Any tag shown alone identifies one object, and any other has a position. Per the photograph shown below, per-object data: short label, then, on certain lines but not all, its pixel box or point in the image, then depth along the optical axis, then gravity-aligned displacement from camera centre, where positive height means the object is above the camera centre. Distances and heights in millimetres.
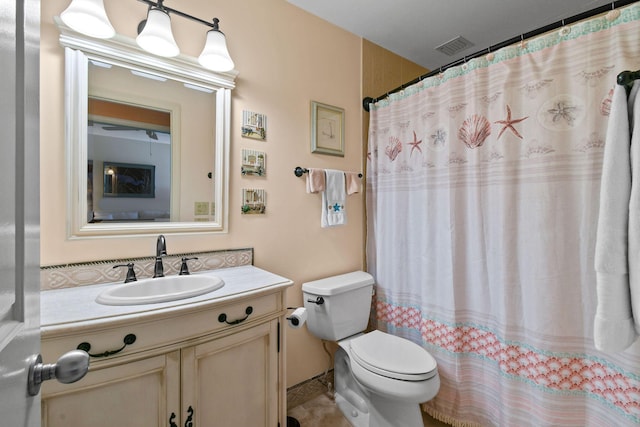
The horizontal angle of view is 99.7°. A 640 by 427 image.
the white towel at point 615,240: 869 -94
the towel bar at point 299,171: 1678 +261
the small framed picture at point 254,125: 1506 +500
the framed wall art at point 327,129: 1753 +563
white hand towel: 1751 +84
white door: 345 +9
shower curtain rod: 1012 +783
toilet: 1237 -729
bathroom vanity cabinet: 771 -516
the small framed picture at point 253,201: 1512 +68
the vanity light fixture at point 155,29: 1021 +759
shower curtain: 1062 -84
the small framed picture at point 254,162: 1505 +286
